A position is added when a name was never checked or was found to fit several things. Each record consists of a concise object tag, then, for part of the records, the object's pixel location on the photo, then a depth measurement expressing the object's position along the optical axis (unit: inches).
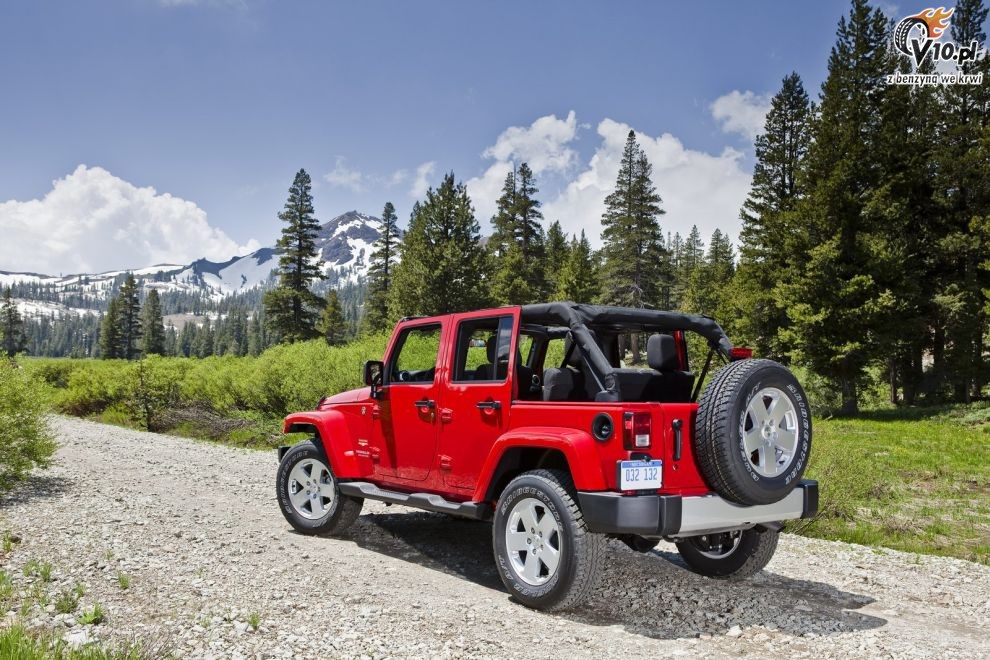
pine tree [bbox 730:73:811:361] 1218.0
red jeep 173.8
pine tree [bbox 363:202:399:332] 2506.9
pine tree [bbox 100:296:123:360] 3659.0
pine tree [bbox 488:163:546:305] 2257.6
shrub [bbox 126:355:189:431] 762.8
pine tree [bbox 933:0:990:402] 1030.4
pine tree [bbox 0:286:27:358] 4264.3
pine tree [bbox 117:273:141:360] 3686.0
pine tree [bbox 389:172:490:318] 1615.4
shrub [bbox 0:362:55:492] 333.4
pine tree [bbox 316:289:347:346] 3159.5
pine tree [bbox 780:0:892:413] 994.1
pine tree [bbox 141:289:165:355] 3818.9
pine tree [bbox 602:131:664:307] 2089.1
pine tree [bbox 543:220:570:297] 2566.4
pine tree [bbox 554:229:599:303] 2177.7
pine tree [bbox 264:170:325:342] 1923.0
